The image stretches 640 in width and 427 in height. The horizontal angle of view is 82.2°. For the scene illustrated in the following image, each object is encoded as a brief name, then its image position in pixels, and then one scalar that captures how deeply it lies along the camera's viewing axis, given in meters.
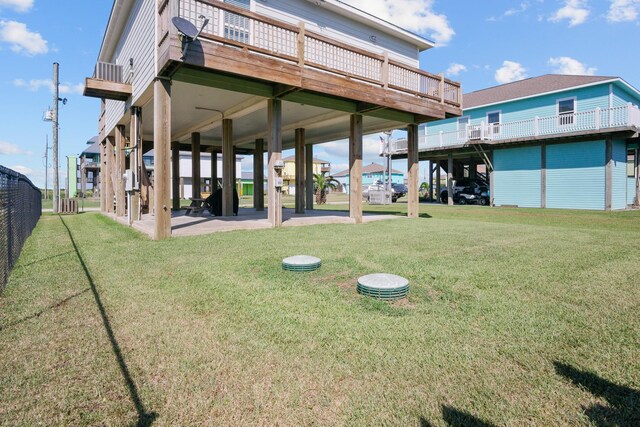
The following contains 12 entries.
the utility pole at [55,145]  17.00
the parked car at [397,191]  31.04
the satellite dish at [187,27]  6.22
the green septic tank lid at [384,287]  3.75
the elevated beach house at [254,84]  7.42
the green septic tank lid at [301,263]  4.87
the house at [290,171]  48.78
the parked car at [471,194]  23.80
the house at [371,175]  56.14
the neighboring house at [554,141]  17.67
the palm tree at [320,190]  24.73
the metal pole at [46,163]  28.61
